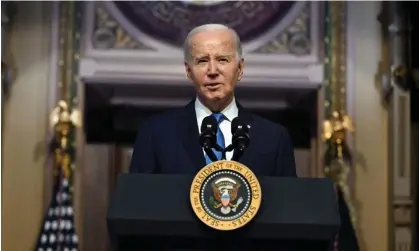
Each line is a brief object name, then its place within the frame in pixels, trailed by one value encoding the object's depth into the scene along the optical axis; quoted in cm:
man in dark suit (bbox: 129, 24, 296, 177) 734
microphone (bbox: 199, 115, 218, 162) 717
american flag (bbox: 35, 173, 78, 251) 1053
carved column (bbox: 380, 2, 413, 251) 1128
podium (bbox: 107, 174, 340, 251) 709
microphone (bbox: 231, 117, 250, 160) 718
